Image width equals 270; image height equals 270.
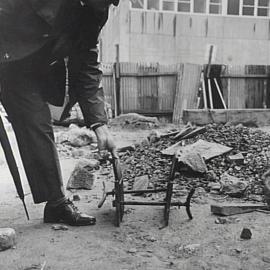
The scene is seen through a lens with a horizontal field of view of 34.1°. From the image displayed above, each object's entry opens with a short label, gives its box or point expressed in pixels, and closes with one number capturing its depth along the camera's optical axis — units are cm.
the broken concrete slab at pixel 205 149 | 513
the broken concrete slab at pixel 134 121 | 1112
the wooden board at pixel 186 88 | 1227
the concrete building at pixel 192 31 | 1670
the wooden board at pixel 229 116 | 955
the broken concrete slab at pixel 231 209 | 335
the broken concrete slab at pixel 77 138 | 790
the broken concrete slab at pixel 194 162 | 464
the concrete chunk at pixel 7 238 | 261
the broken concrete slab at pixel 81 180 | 448
